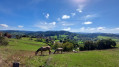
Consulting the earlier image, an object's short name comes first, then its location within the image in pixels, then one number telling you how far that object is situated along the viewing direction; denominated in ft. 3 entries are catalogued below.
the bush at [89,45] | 181.76
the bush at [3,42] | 103.72
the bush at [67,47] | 136.87
